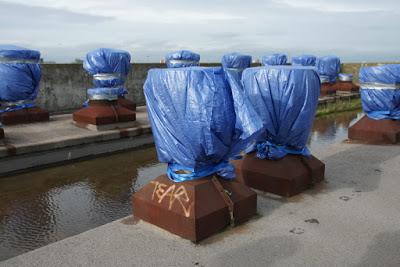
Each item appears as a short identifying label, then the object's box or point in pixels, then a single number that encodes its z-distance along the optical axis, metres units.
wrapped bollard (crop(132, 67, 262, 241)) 3.32
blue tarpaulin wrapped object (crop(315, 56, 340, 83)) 18.44
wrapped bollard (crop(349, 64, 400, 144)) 7.26
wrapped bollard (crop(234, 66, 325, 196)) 4.35
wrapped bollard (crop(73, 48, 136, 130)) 8.92
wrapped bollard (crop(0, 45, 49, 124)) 8.77
